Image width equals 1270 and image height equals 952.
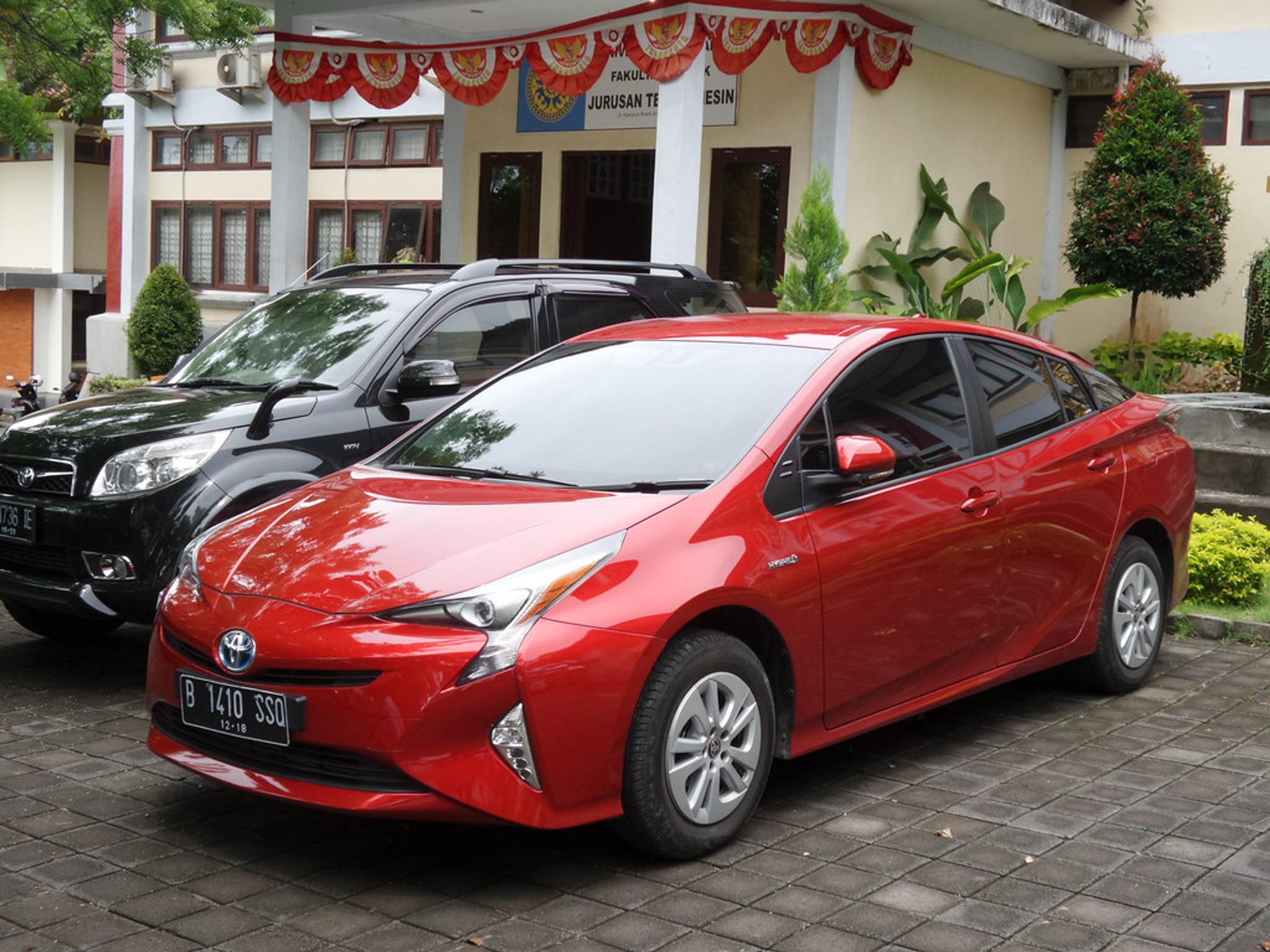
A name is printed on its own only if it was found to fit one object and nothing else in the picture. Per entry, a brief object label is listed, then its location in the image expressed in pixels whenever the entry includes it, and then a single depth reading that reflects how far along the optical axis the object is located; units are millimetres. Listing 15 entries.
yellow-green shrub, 8414
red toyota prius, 4246
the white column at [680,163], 12844
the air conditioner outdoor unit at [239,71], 22234
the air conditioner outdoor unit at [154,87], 22047
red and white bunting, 12688
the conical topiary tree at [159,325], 20062
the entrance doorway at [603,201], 16781
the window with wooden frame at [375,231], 22656
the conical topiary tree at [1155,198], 14922
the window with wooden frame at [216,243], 24156
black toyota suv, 6434
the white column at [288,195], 15719
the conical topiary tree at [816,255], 11797
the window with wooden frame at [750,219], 14953
